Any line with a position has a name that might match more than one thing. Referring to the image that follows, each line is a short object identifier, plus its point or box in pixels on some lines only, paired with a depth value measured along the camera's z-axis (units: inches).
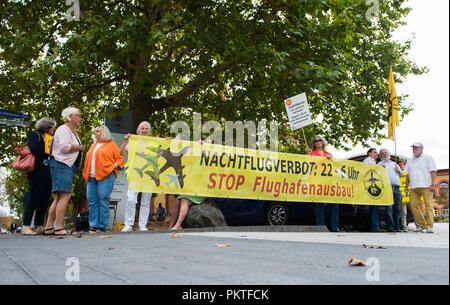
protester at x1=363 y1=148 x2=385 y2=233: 378.9
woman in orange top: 271.9
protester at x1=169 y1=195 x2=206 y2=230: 301.3
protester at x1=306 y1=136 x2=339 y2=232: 349.1
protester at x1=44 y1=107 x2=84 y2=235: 250.7
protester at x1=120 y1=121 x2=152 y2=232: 284.5
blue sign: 388.2
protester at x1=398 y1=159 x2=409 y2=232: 419.6
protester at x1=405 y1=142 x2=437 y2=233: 358.3
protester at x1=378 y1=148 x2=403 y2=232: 385.4
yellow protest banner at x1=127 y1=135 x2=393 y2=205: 293.1
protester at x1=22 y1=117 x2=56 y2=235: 263.9
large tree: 373.7
